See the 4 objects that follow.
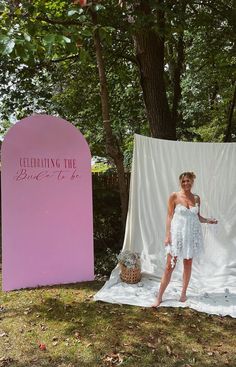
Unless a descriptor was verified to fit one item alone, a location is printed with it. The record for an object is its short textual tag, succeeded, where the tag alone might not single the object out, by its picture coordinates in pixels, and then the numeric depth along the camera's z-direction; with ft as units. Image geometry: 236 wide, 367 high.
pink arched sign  15.83
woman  14.15
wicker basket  16.58
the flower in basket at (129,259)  16.60
